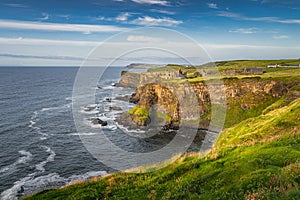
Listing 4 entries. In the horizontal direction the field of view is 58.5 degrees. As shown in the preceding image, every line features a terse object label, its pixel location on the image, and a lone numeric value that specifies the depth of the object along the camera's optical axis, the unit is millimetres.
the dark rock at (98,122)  100188
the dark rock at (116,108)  129900
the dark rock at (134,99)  148500
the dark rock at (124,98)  156875
